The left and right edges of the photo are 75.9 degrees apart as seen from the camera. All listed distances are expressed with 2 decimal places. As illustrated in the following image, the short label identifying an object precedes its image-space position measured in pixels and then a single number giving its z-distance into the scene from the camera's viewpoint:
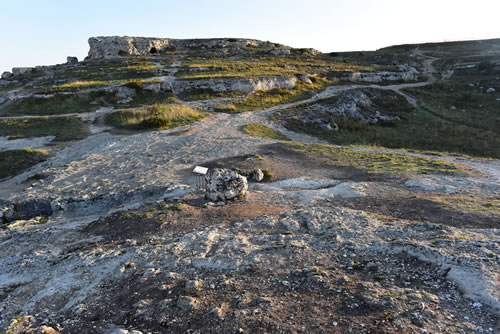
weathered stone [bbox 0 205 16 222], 13.20
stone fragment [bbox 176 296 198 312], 6.32
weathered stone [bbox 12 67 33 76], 52.79
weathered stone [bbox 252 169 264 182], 15.09
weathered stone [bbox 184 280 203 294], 6.93
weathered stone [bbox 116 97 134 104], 33.47
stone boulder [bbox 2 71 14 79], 52.83
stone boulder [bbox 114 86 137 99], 34.59
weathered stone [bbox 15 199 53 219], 13.70
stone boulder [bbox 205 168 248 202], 12.47
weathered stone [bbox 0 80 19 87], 46.22
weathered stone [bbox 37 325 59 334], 6.04
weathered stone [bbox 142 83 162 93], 35.75
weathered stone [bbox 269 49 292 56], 66.44
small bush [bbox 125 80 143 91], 35.59
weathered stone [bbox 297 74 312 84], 44.53
